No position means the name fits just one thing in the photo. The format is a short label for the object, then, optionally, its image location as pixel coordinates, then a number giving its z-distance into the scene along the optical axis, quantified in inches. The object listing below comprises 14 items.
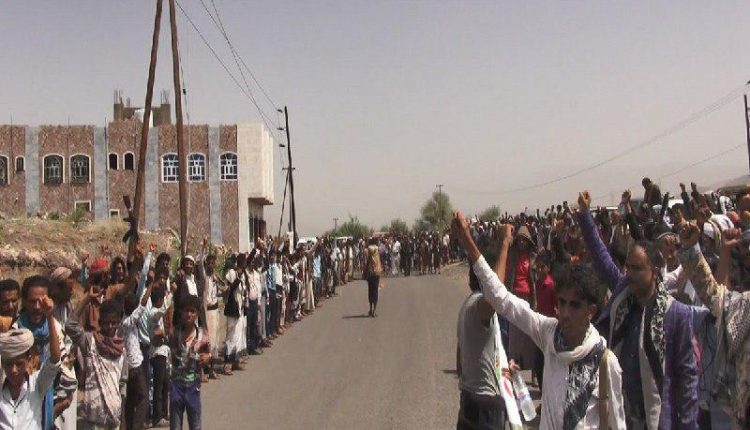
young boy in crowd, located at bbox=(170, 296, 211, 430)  268.5
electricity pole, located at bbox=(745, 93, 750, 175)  1581.2
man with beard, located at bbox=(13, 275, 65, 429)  207.5
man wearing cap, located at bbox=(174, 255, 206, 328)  418.3
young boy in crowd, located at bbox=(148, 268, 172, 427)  333.1
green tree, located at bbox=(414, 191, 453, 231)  4195.4
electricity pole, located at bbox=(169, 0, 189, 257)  676.7
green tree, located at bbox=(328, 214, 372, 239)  3799.2
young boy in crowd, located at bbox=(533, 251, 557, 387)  372.8
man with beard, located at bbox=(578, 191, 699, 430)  149.2
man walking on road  764.0
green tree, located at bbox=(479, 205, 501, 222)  4129.4
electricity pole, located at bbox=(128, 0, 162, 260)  613.3
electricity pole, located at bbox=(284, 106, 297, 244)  1615.4
